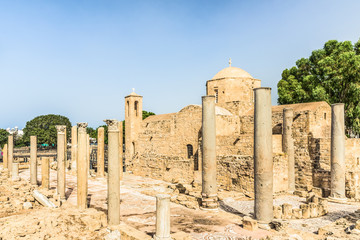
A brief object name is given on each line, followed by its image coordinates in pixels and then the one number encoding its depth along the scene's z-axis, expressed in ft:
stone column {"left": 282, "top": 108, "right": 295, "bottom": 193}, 45.73
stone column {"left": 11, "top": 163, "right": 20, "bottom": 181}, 53.52
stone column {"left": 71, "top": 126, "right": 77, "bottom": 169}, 57.11
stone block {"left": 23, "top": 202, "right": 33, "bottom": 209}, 32.17
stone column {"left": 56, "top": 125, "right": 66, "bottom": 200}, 35.99
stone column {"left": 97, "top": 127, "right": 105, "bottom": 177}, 54.08
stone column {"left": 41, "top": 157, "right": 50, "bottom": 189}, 42.60
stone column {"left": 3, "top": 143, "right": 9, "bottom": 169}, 70.80
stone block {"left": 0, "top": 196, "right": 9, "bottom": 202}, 35.69
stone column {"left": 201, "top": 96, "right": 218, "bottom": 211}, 31.27
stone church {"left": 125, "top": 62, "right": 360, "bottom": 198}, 46.70
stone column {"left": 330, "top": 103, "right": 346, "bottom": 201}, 38.75
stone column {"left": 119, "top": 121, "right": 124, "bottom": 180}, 54.65
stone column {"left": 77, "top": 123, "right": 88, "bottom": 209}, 30.17
